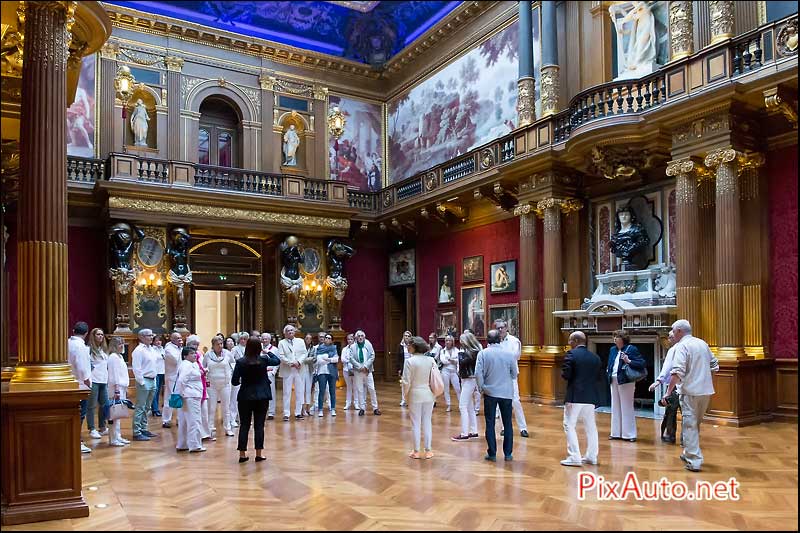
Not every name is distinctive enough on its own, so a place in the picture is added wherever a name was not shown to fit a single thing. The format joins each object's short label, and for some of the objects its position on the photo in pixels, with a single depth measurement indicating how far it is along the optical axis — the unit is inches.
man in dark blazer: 308.7
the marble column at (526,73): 623.8
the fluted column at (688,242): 465.4
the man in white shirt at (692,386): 296.5
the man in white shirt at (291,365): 486.3
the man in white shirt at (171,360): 409.1
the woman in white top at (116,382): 382.3
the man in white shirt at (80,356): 357.4
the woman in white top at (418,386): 332.2
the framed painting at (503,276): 676.1
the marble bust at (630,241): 542.6
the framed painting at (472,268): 725.9
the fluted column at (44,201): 239.5
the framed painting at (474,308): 720.3
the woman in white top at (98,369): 390.6
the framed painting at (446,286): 775.1
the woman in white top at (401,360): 823.3
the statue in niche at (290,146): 837.8
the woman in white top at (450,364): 492.1
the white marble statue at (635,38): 569.3
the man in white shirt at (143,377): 408.2
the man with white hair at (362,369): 509.4
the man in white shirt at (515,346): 394.3
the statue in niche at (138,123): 751.1
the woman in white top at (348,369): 521.3
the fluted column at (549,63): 602.5
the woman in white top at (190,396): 358.4
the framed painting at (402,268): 855.7
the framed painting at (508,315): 667.4
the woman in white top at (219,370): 408.5
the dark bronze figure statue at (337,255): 799.1
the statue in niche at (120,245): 675.4
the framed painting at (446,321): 761.0
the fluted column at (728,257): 442.3
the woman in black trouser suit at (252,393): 328.5
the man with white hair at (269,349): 473.5
